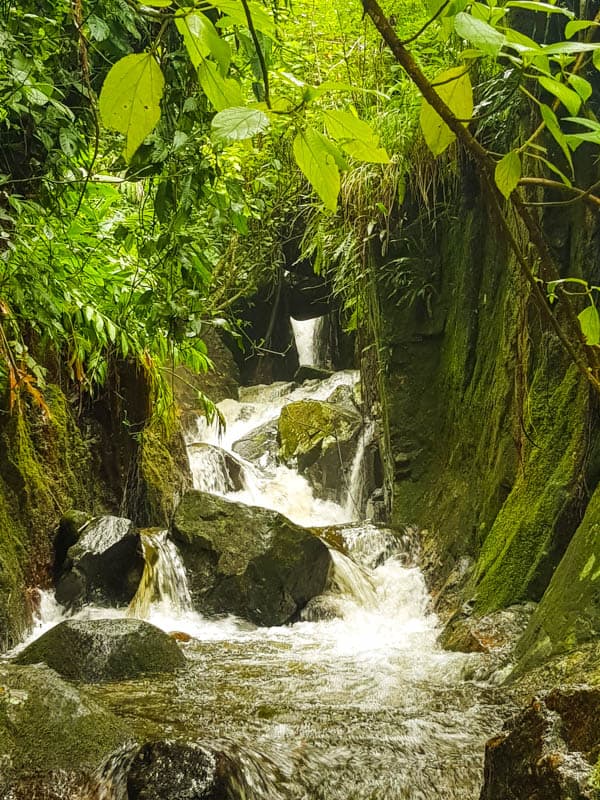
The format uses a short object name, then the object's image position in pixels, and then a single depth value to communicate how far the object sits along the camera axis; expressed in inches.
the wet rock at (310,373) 601.0
